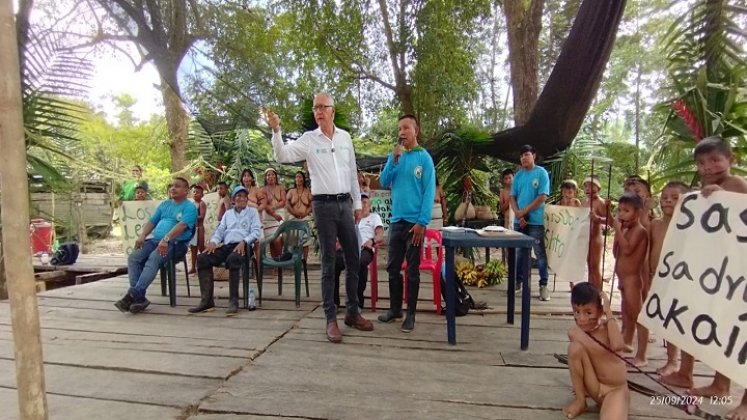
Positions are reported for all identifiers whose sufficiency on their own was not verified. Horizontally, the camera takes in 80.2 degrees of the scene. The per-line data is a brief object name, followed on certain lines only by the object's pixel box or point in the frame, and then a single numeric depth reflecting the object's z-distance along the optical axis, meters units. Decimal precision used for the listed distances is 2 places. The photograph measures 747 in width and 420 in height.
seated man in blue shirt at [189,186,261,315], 3.98
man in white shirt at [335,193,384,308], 3.98
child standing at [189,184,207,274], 5.62
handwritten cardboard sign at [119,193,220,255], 5.19
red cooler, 8.60
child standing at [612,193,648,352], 2.67
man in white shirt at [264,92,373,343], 3.12
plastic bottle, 4.03
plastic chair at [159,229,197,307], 4.29
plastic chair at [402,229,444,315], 3.71
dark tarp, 4.22
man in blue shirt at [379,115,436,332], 3.28
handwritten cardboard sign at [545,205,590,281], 3.83
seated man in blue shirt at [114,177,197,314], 4.16
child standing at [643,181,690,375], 2.49
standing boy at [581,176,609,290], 3.50
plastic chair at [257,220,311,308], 4.07
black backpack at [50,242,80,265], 7.69
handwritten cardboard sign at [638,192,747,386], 1.85
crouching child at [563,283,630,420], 1.95
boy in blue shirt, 4.35
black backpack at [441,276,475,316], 3.71
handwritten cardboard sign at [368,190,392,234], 5.73
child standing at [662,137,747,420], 2.06
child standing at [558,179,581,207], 4.46
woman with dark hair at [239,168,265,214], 5.54
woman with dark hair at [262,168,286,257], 5.58
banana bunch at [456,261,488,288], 5.04
